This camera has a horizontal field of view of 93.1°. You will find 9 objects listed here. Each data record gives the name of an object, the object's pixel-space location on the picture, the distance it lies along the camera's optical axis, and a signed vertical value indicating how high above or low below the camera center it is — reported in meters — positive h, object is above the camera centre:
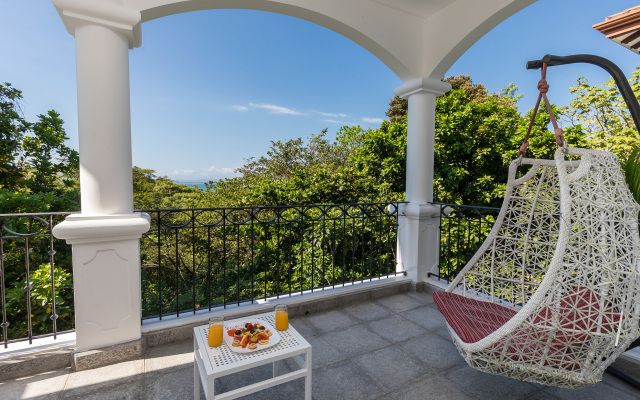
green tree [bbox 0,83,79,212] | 5.15 +0.44
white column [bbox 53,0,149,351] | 1.96 -0.02
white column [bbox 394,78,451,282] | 3.43 -0.03
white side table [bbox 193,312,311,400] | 1.31 -0.82
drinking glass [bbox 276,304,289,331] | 1.68 -0.78
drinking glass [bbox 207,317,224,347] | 1.51 -0.77
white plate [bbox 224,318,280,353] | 1.44 -0.81
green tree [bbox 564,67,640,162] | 7.57 +2.00
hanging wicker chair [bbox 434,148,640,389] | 1.39 -0.54
